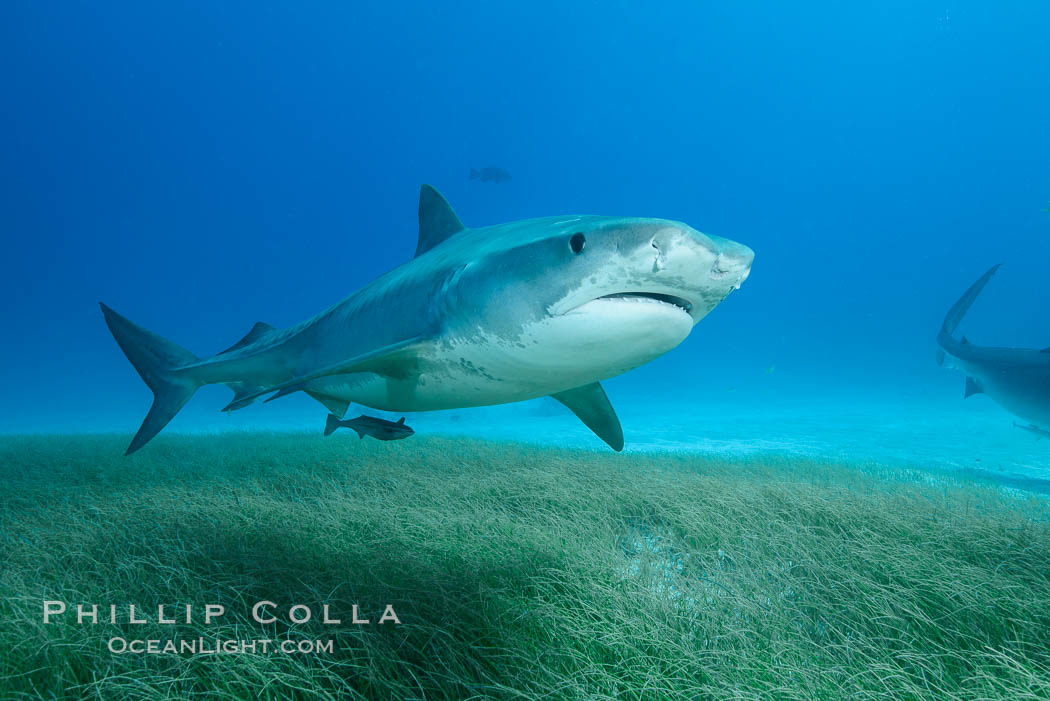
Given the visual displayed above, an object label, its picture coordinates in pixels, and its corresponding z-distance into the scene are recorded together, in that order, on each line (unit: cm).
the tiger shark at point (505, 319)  225
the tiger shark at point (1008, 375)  852
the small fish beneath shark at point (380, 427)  367
